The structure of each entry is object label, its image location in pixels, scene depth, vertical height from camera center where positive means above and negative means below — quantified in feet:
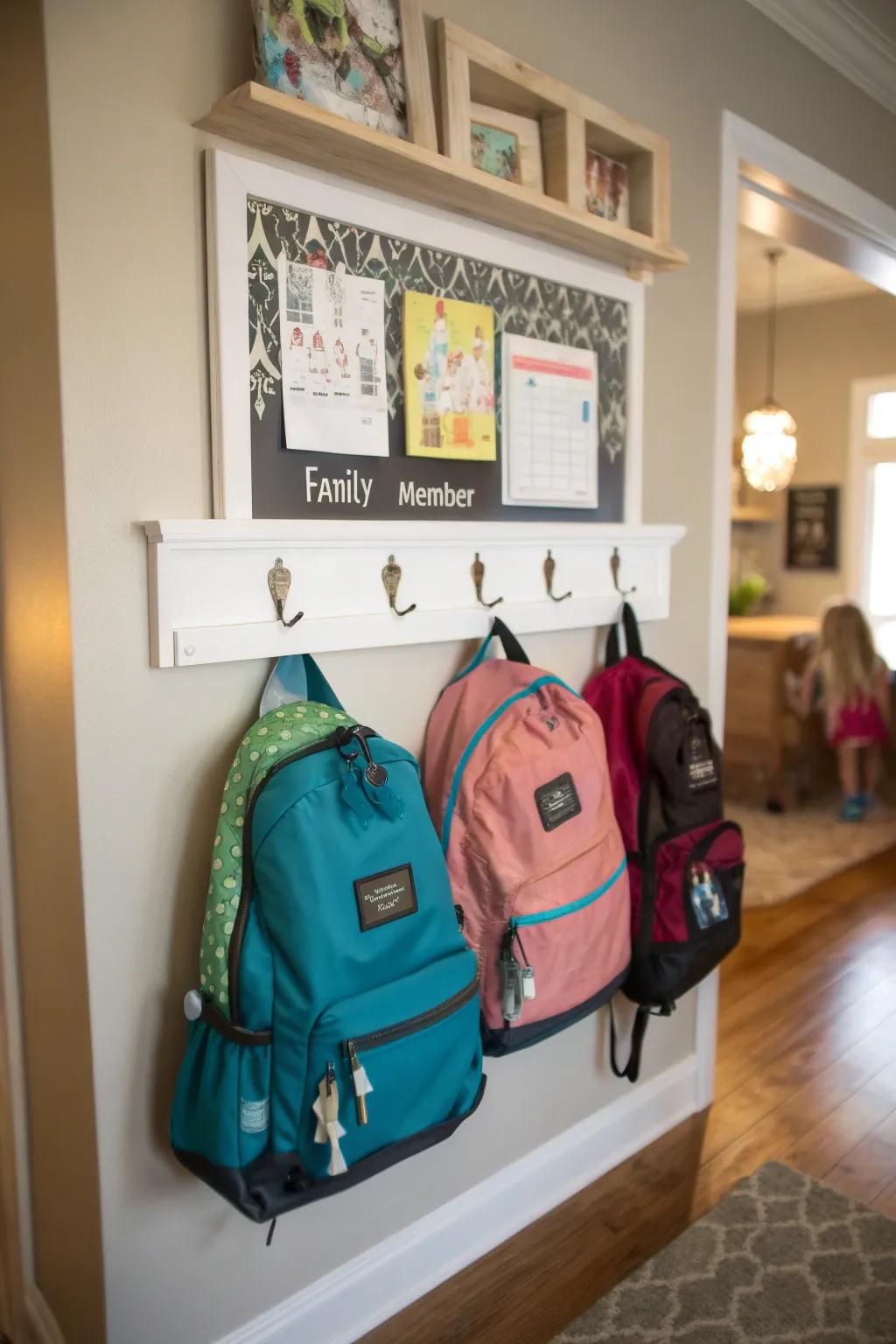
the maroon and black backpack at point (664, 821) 5.80 -1.50
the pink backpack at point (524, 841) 4.91 -1.37
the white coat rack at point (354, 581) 4.13 -0.12
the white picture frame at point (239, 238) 4.12 +1.28
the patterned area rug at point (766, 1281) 5.29 -3.92
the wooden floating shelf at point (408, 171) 3.94 +1.67
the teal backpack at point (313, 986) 3.88 -1.66
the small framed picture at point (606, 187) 5.60 +2.02
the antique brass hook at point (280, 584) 4.42 -0.11
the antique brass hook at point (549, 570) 5.72 -0.08
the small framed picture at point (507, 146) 4.99 +2.01
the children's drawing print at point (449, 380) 4.91 +0.86
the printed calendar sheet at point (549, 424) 5.45 +0.71
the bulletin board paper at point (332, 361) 4.42 +0.85
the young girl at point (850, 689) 14.32 -1.85
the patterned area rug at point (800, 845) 11.92 -3.74
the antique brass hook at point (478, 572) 5.30 -0.08
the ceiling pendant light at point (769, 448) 14.71 +1.52
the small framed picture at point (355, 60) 4.05 +2.03
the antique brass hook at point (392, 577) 4.88 -0.10
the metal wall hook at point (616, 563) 6.13 -0.05
